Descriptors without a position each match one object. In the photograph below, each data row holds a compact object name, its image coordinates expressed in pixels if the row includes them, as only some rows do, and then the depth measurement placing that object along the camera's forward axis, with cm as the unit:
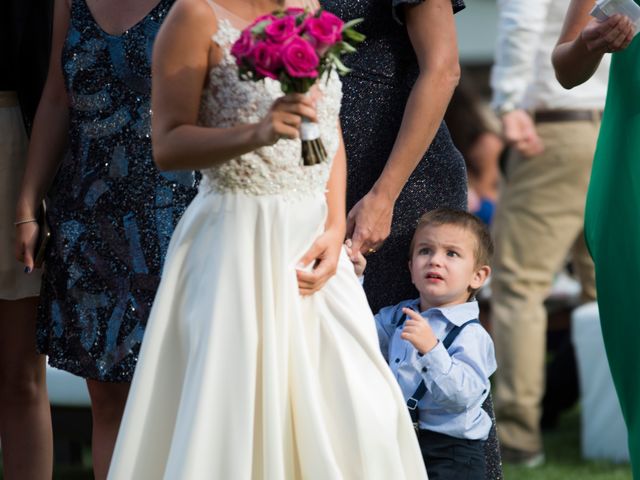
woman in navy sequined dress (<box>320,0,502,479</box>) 726
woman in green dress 751
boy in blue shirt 726
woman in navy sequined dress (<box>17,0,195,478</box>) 770
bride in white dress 606
